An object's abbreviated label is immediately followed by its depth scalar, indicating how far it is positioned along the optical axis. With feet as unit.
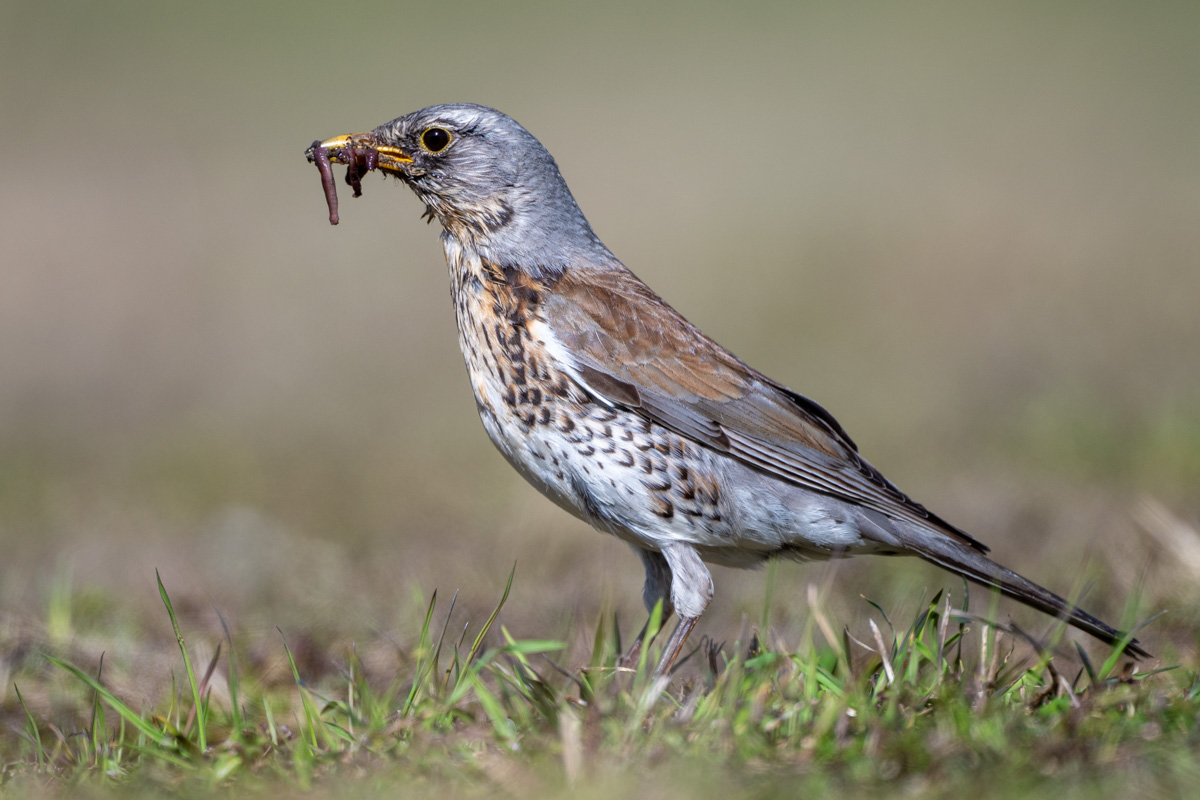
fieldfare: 31.99
